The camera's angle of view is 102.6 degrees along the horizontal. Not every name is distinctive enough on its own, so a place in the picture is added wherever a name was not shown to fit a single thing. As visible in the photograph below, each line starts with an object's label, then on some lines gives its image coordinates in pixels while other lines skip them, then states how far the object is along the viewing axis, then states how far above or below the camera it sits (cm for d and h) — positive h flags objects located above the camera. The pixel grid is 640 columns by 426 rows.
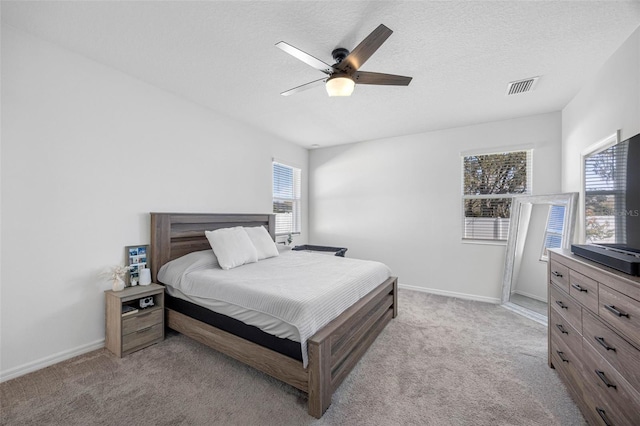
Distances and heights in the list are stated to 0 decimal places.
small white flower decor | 240 -62
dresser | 119 -71
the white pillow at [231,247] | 279 -42
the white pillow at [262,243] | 330 -42
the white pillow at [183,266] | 255 -58
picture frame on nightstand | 261 -54
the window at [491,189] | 367 +35
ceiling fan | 172 +109
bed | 168 -102
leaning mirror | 320 -50
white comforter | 181 -64
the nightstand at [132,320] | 228 -102
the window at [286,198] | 471 +24
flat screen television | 147 +3
